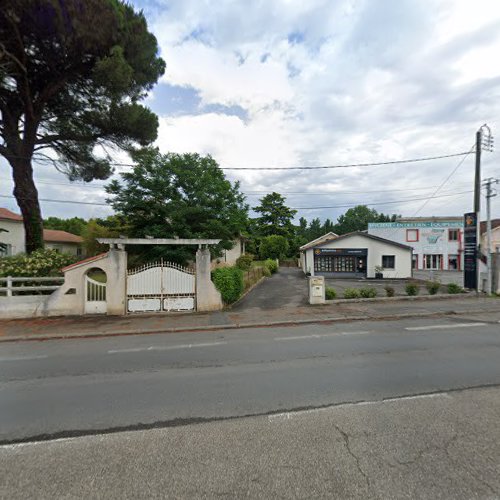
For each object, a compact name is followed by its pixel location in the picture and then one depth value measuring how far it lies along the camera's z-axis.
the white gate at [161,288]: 10.40
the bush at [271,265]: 32.05
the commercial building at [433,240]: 36.03
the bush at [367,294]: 12.70
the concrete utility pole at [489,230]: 14.38
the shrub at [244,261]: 24.73
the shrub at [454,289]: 14.23
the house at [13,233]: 24.37
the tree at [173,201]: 12.36
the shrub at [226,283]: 11.41
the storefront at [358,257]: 26.28
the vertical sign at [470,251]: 14.77
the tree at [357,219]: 78.12
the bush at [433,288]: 13.58
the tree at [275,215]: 51.22
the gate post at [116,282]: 10.12
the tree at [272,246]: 46.16
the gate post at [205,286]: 10.75
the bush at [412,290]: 13.20
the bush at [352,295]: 12.62
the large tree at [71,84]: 10.59
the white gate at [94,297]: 10.26
